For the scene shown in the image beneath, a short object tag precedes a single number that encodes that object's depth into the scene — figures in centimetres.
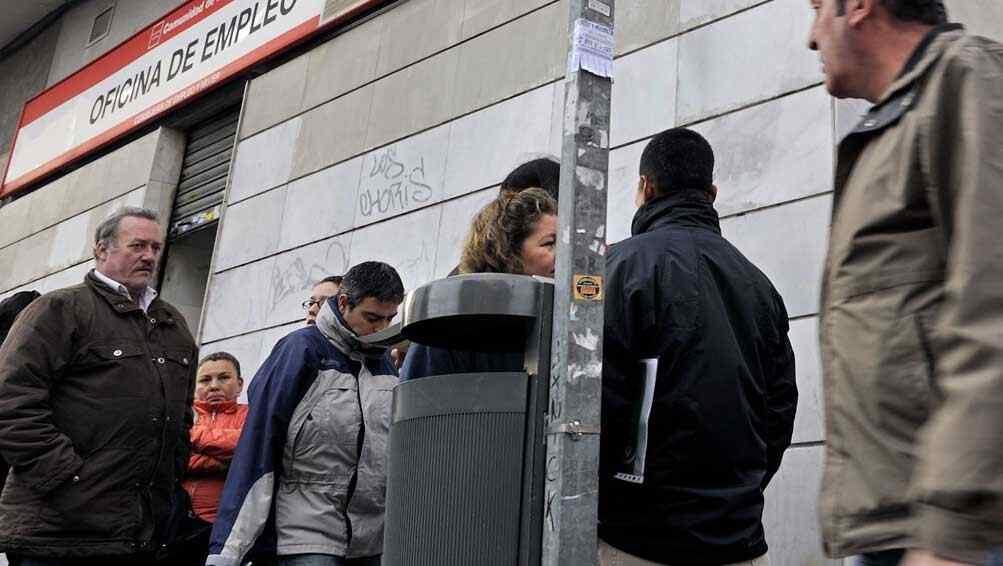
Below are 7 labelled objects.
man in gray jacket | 378
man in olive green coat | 134
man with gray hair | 378
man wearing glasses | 509
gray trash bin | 226
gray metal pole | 223
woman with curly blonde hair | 309
